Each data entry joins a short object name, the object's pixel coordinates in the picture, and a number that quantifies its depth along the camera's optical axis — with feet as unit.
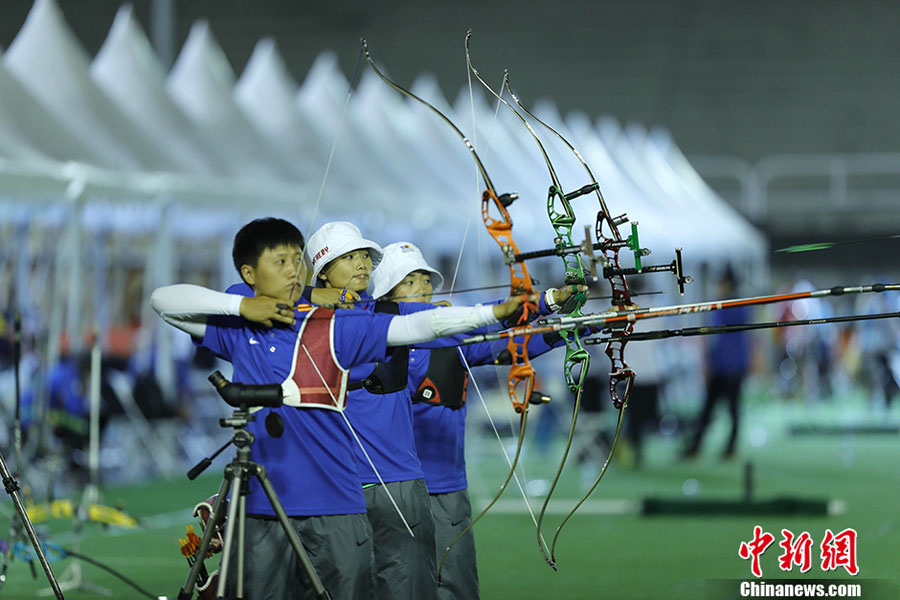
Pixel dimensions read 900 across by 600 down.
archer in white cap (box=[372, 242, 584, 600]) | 32.99
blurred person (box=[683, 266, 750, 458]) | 89.97
